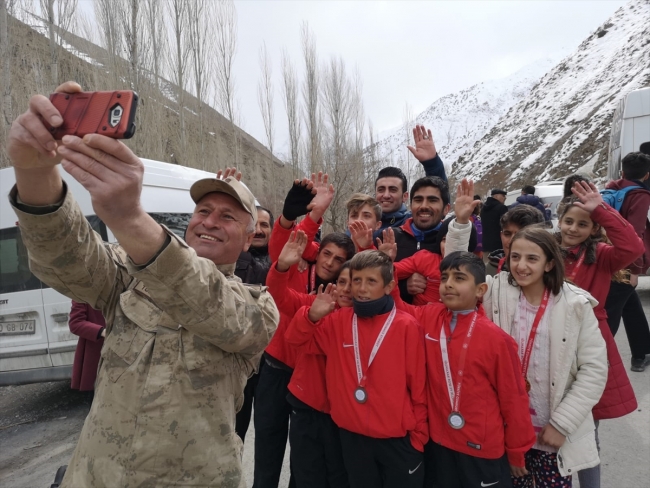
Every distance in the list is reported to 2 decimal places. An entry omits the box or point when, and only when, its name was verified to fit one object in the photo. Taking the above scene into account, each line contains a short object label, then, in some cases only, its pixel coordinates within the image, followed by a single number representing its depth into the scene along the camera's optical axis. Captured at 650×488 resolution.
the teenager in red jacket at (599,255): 2.28
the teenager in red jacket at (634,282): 3.34
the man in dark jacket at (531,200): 5.32
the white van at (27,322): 4.24
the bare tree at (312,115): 17.11
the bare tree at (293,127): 17.94
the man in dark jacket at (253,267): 2.95
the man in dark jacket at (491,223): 5.49
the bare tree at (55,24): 9.83
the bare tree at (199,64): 13.29
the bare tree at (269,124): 18.16
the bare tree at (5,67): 8.26
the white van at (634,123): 6.80
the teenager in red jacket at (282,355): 2.53
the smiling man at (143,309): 0.91
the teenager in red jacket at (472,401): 1.88
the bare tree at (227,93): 14.70
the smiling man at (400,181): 3.38
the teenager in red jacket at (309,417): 2.28
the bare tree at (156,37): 12.13
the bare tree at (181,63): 12.93
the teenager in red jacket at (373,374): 1.98
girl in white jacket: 2.00
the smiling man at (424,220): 2.88
